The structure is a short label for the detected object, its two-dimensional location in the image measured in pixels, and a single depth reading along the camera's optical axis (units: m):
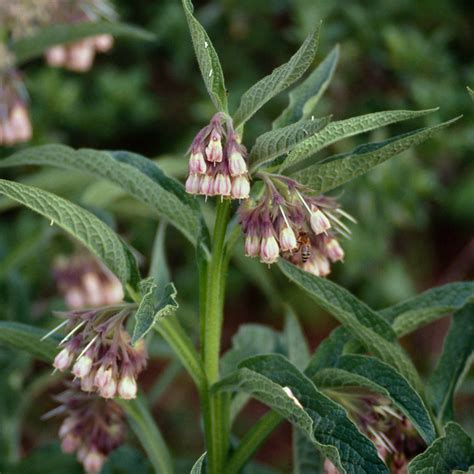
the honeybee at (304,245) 0.70
